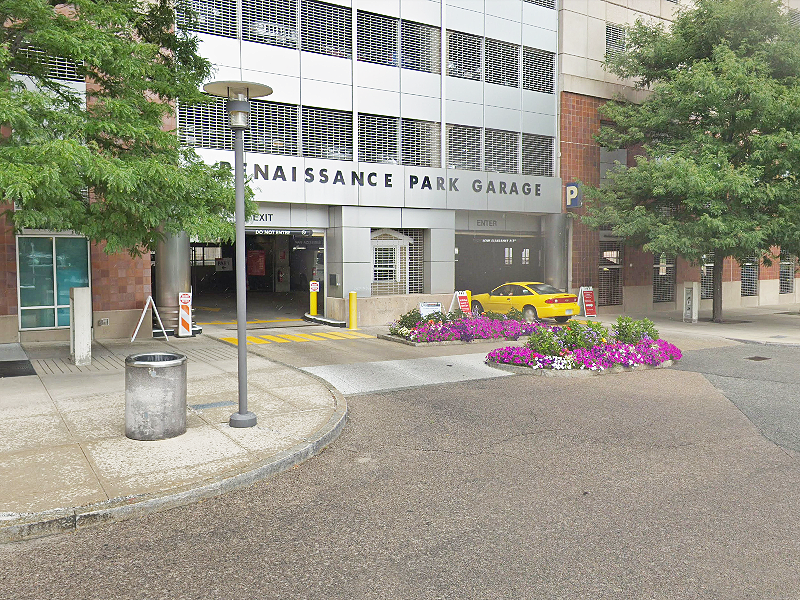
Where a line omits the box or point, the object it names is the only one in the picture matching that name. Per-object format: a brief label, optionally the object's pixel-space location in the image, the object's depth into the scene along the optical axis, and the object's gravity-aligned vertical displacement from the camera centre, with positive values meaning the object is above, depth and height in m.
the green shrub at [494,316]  18.28 -1.17
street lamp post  7.57 +1.25
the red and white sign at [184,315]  17.09 -1.07
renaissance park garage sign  19.31 +2.85
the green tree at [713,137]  19.66 +4.48
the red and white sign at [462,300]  22.23 -0.90
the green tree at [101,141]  8.88 +2.05
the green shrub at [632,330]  13.86 -1.20
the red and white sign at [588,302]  24.66 -1.07
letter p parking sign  24.78 +2.95
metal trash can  7.23 -1.37
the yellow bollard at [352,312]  20.14 -1.16
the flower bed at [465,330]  16.41 -1.42
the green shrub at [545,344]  12.59 -1.34
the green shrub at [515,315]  18.62 -1.16
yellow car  20.55 -0.86
